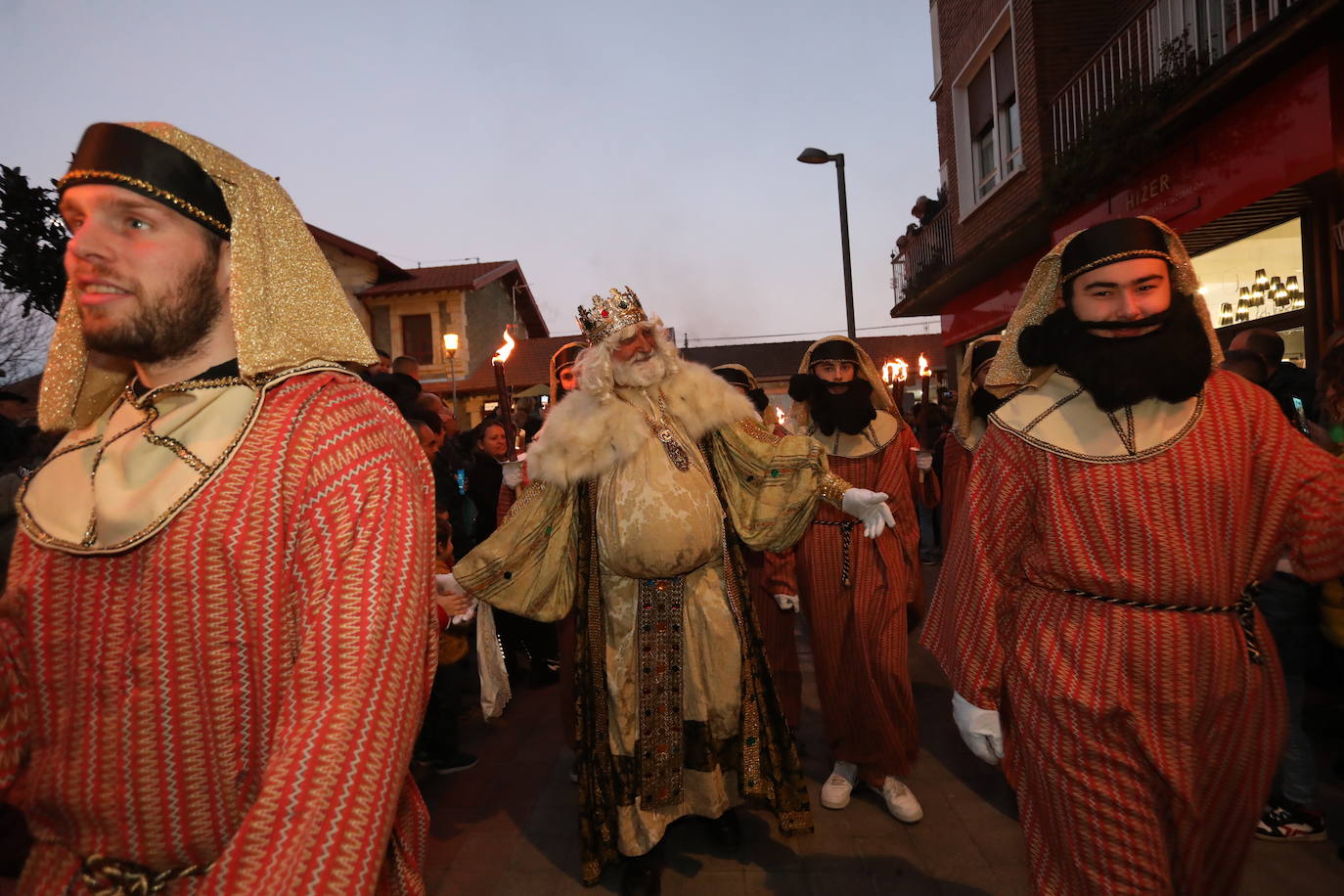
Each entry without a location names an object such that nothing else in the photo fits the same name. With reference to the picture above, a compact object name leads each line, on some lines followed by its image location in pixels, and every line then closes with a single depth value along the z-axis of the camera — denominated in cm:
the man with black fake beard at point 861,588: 371
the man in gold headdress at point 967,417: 448
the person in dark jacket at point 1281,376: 431
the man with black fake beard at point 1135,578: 194
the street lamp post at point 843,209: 1148
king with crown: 307
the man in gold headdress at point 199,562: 106
